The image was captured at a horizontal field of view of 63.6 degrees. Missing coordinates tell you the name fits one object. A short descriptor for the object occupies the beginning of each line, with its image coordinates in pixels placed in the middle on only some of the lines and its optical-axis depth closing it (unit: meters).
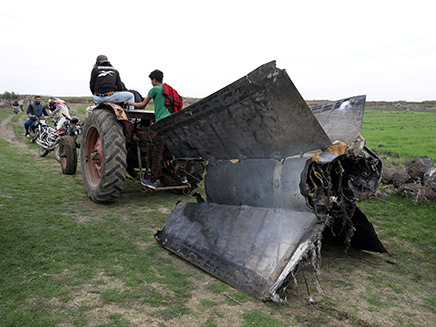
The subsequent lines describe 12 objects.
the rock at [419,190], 6.33
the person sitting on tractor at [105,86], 6.14
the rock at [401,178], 7.12
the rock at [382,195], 6.83
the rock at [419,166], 6.96
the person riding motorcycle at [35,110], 14.29
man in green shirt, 5.10
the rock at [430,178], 6.49
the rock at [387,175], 7.55
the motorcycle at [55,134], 10.22
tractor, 5.33
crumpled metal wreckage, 3.02
